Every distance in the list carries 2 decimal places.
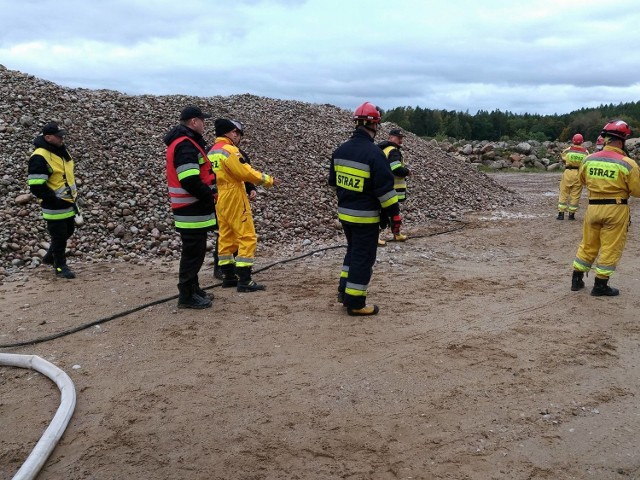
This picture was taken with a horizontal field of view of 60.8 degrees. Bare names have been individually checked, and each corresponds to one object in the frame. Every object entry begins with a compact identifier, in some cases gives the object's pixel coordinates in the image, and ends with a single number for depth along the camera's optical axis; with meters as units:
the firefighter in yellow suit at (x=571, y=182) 11.13
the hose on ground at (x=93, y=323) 4.78
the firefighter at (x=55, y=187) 6.35
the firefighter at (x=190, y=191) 5.22
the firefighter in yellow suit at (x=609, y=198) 5.84
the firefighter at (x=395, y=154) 8.45
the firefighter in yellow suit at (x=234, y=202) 5.81
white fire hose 2.95
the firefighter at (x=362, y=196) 5.02
